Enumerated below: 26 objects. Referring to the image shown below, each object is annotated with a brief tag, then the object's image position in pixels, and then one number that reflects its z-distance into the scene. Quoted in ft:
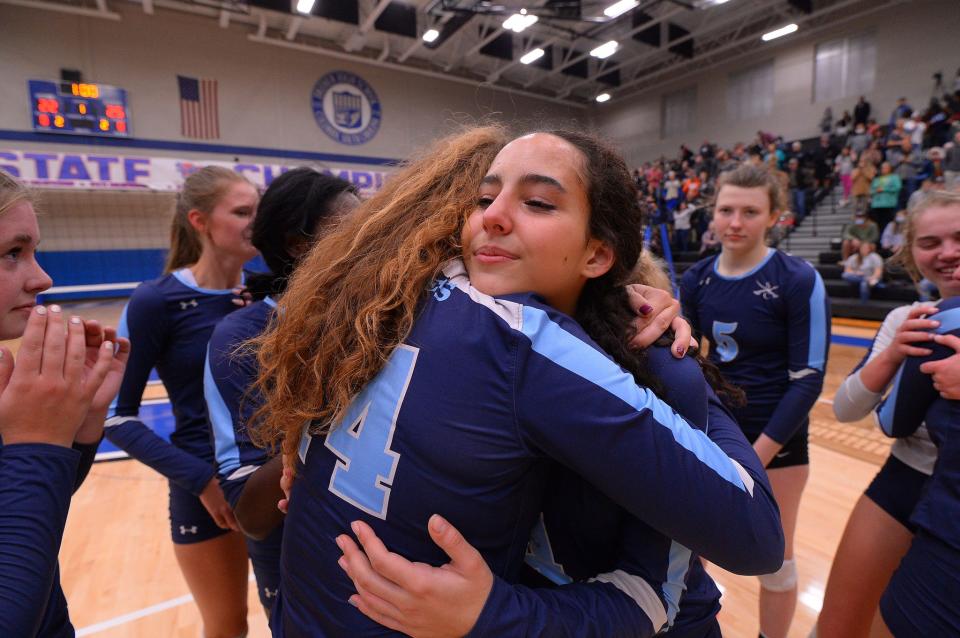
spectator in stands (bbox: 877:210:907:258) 30.04
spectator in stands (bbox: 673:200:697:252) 43.98
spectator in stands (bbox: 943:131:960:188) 28.60
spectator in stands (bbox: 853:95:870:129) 44.04
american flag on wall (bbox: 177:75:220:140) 45.75
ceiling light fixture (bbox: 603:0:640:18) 36.63
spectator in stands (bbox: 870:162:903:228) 31.99
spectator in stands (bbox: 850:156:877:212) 35.02
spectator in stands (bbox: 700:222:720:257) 37.70
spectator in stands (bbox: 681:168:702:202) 45.52
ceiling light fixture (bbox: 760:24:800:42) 45.47
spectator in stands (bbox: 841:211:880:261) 31.71
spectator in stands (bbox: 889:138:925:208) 32.63
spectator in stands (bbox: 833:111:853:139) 44.56
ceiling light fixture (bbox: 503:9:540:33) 39.11
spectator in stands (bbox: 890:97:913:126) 39.04
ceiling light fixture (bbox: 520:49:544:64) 48.67
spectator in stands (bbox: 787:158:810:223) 41.52
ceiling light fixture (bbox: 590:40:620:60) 46.39
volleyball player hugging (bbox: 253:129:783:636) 2.45
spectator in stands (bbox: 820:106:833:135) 47.24
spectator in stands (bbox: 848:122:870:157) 40.06
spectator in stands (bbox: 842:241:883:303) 28.89
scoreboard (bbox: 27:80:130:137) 39.93
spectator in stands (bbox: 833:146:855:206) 38.64
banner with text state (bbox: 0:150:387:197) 33.09
